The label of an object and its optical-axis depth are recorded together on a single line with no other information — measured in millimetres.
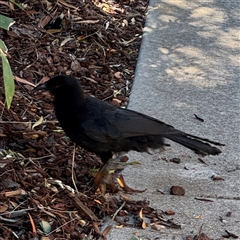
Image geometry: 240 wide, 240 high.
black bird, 4250
